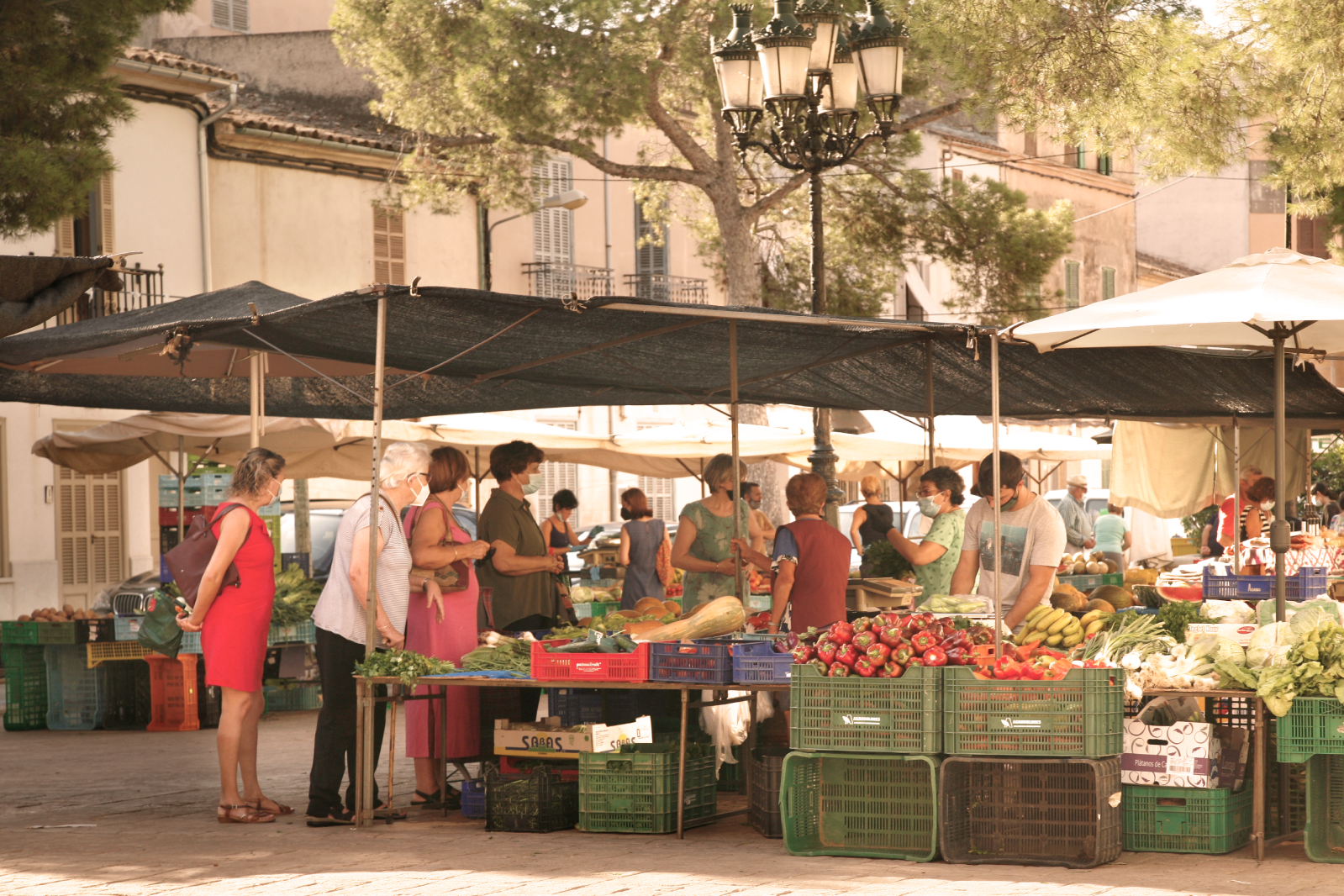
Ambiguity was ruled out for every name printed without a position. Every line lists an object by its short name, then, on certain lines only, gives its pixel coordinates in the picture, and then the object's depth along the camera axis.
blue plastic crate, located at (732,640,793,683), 13.29
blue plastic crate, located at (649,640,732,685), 13.33
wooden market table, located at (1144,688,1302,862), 12.45
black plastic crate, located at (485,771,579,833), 13.97
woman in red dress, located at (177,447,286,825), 14.00
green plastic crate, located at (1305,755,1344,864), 12.44
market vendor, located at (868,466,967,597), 17.83
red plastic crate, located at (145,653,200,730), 22.55
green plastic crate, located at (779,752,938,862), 12.65
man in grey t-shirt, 15.05
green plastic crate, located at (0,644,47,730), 23.24
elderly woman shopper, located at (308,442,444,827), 14.18
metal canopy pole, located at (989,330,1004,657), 12.66
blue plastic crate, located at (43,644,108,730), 23.10
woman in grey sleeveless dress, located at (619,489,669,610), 23.21
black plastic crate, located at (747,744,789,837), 13.65
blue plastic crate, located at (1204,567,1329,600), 20.51
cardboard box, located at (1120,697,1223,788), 12.57
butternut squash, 14.31
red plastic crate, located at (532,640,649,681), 13.55
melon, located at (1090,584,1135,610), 22.45
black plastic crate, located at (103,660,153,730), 23.25
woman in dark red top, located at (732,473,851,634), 16.34
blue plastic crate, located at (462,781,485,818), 14.71
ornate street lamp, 21.33
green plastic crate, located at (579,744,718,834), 13.68
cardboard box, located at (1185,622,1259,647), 13.33
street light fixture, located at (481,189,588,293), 43.68
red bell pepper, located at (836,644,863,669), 12.51
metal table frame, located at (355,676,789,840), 13.33
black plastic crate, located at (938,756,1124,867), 12.20
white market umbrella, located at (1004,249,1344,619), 13.15
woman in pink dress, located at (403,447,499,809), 14.66
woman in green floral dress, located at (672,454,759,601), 17.94
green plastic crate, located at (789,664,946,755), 12.33
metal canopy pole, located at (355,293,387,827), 13.64
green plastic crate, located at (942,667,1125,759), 12.07
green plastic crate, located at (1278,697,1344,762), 12.22
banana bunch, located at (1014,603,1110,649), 13.98
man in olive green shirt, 16.11
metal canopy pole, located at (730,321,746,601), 16.11
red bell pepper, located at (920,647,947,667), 12.32
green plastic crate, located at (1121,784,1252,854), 12.62
